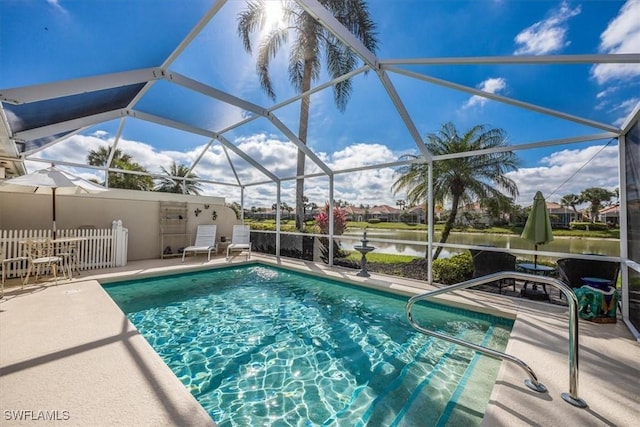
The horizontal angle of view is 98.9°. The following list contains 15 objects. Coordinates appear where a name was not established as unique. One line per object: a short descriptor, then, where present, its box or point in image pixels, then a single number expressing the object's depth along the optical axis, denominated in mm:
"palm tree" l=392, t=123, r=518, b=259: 6012
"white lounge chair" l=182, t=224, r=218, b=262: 10445
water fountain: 7332
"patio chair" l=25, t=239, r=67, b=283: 5764
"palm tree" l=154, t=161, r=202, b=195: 19731
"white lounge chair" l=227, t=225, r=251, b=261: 10557
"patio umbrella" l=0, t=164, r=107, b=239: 5770
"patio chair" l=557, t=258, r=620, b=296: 4723
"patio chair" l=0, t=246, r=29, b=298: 5040
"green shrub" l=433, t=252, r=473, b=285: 6453
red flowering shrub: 8888
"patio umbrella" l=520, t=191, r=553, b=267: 5129
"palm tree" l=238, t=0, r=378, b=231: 7057
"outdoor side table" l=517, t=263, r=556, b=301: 5223
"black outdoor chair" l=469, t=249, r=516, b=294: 5668
